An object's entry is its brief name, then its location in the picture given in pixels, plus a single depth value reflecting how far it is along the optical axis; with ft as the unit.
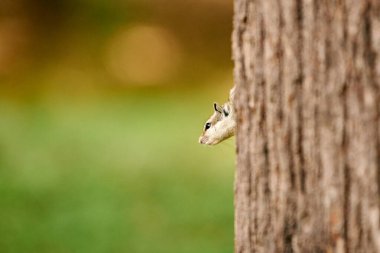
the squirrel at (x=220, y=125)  16.73
